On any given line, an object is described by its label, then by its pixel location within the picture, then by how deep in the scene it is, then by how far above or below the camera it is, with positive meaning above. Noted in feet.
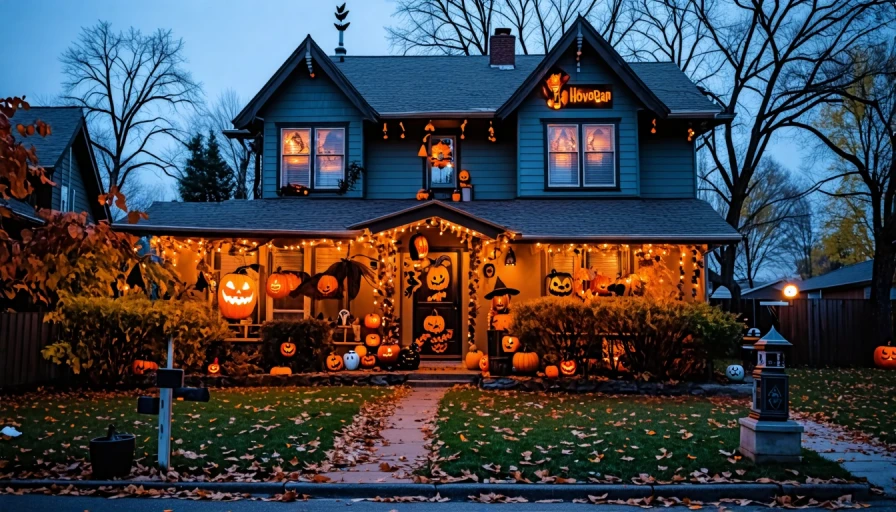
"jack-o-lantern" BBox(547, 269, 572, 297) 54.29 +2.51
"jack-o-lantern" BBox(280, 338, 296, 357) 49.78 -2.17
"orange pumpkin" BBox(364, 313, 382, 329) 53.21 -0.28
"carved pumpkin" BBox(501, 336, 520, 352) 48.80 -1.60
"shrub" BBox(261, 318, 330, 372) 50.21 -1.66
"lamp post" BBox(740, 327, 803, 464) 26.94 -3.47
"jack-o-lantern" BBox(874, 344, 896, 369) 65.31 -3.06
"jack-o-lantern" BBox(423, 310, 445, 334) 55.72 -0.47
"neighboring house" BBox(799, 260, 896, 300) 107.78 +5.79
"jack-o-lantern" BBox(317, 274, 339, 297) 52.37 +2.20
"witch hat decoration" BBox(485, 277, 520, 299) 51.70 +1.89
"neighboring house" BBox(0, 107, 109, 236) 71.26 +15.72
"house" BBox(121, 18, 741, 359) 53.21 +9.91
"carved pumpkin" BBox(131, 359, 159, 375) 46.98 -3.26
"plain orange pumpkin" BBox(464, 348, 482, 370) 51.55 -2.88
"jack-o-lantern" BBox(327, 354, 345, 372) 50.57 -3.12
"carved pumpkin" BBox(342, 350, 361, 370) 50.98 -2.93
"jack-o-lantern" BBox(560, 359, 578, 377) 46.86 -3.00
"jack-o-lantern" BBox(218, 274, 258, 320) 49.85 +1.30
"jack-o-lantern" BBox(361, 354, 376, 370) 51.11 -3.06
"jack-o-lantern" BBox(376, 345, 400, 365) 50.72 -2.49
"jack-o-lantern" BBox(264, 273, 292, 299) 52.93 +2.12
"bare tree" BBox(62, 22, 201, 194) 121.39 +39.06
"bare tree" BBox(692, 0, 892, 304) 76.13 +27.37
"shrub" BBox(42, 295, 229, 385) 45.50 -1.13
